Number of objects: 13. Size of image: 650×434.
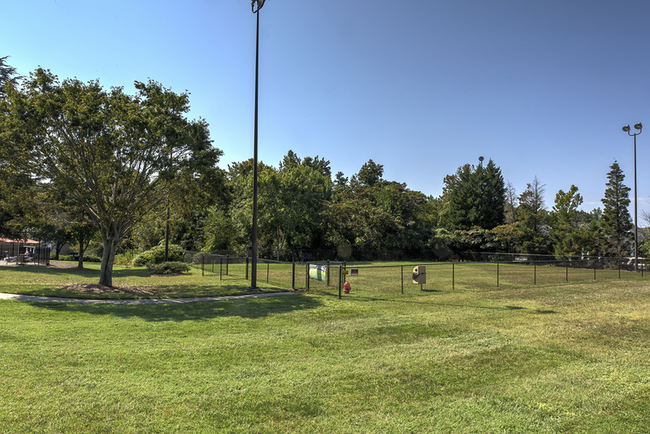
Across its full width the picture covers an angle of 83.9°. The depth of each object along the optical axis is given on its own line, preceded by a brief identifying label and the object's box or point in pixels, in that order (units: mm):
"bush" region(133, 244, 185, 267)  29812
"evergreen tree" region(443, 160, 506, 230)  50062
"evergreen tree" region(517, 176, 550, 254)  45438
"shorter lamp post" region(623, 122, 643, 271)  27125
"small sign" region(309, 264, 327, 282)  15938
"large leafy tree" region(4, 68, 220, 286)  13352
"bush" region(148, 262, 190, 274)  24125
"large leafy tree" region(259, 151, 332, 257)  37688
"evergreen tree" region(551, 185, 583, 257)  39469
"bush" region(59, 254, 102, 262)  43344
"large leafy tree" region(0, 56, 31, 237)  12609
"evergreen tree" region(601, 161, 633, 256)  36719
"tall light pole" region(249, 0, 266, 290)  14312
